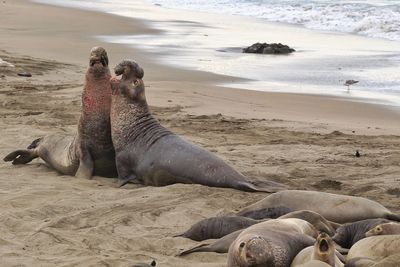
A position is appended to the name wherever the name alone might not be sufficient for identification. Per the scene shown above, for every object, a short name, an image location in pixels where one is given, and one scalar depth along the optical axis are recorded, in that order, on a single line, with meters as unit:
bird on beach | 20.91
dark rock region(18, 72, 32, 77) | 21.75
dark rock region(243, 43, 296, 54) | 28.19
